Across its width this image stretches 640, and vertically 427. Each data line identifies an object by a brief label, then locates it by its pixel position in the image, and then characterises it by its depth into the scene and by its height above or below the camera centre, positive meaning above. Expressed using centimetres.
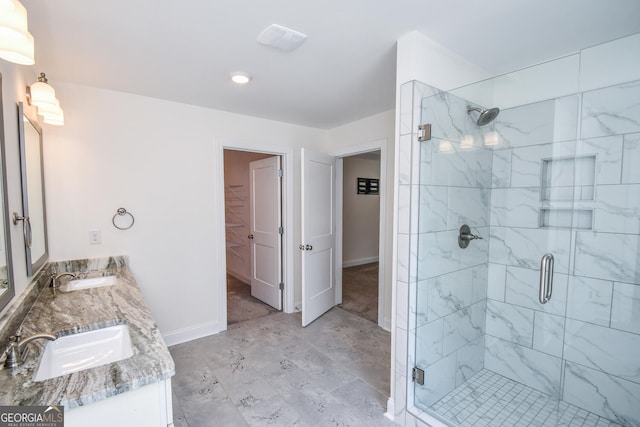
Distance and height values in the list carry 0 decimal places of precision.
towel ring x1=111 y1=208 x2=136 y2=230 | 252 -18
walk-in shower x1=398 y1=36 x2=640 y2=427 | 175 -33
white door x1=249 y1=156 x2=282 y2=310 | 367 -45
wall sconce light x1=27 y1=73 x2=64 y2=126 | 164 +54
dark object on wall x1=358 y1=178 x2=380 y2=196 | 617 +23
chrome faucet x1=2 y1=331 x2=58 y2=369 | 104 -55
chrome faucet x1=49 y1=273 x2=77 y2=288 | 196 -56
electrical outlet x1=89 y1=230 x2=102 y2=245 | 242 -34
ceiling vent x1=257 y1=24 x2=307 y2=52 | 159 +89
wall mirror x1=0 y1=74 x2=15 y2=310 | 131 -23
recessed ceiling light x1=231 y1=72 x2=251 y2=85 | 215 +88
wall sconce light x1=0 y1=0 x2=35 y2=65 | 87 +50
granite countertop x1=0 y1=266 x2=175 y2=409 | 90 -61
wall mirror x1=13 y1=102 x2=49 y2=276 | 166 +0
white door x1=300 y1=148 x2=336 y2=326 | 317 -44
